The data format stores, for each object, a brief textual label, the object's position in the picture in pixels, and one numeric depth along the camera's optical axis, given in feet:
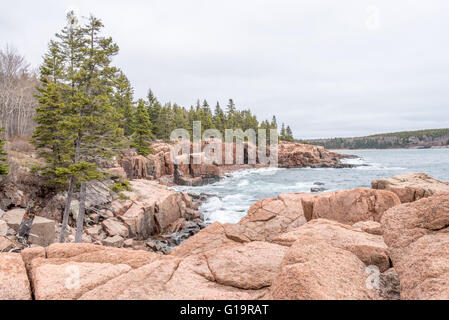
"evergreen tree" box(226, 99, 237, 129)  280.59
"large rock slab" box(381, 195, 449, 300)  9.45
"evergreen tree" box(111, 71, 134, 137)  169.27
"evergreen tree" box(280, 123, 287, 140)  361.75
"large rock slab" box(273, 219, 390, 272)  13.02
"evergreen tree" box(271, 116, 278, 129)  341.78
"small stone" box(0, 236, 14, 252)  29.70
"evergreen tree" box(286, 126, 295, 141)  379.20
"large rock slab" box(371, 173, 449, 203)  39.93
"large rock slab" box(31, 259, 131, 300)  12.09
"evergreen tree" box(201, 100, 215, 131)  248.32
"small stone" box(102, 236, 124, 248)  50.98
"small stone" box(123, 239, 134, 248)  52.59
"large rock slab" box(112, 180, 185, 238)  61.46
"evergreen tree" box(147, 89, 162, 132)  204.54
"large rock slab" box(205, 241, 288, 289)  13.29
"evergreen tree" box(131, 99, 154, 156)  137.15
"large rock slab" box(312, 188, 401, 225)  31.19
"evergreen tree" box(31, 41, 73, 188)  52.48
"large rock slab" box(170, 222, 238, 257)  25.14
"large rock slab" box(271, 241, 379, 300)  9.45
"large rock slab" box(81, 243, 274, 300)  11.73
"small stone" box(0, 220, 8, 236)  39.00
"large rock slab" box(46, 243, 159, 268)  16.11
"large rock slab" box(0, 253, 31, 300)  12.00
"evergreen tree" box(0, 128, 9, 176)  45.08
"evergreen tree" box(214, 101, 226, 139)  266.16
